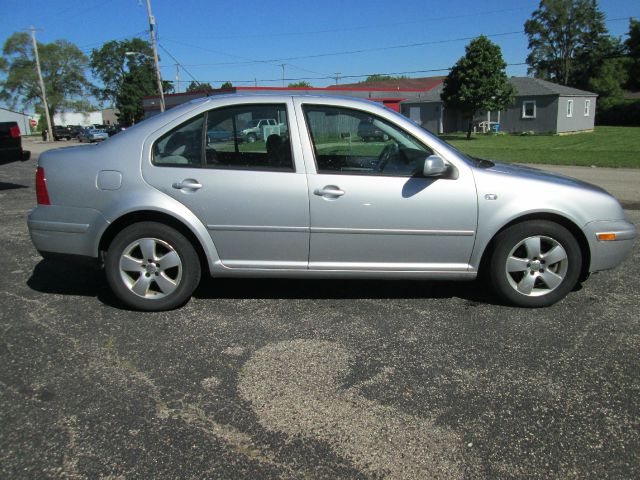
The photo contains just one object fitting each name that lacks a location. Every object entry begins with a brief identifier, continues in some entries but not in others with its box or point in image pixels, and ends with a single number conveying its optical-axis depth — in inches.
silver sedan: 157.2
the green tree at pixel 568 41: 2464.3
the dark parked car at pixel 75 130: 2163.3
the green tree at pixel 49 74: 2891.2
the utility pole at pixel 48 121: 2091.5
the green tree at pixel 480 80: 1421.0
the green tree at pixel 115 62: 3612.2
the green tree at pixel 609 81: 2025.1
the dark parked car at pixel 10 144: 433.4
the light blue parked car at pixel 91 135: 1847.9
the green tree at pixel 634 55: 2182.6
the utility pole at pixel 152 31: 1427.2
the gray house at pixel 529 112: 1549.0
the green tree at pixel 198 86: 2854.3
